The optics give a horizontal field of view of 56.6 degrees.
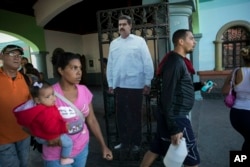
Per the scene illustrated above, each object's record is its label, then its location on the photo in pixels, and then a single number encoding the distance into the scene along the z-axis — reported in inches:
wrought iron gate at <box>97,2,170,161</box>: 126.3
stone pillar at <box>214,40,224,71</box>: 333.7
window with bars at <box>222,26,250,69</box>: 330.3
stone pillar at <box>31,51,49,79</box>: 412.2
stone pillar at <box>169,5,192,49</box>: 132.0
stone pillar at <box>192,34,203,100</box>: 310.7
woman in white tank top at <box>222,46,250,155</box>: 105.6
